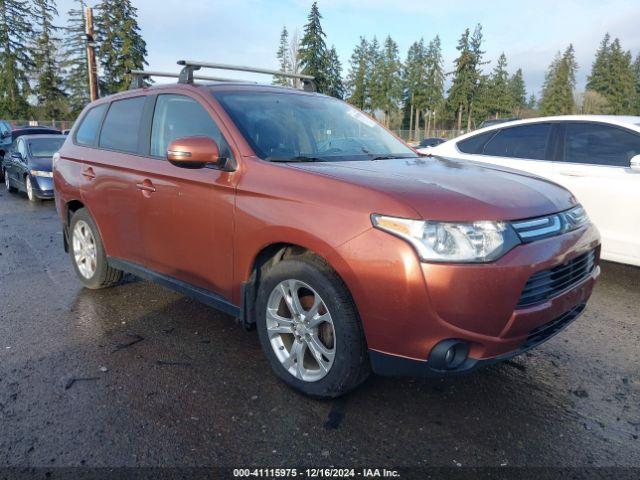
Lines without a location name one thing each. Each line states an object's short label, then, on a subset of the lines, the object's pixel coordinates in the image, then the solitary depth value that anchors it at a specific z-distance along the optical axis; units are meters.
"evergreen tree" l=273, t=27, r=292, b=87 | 72.06
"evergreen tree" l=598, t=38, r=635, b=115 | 83.34
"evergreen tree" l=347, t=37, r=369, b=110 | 76.12
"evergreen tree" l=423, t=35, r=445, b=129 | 78.81
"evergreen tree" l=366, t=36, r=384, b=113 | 75.81
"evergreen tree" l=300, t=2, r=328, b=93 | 52.66
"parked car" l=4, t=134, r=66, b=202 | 10.99
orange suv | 2.37
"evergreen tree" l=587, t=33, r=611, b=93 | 85.94
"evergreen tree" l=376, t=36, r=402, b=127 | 76.12
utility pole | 23.58
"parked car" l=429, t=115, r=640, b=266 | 4.86
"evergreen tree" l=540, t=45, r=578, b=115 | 81.31
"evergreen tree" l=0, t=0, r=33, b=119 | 56.97
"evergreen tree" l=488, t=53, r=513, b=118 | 75.25
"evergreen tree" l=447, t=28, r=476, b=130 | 69.81
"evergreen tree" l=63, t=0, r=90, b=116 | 65.56
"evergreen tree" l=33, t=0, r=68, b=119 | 61.84
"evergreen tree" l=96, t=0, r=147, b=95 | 55.62
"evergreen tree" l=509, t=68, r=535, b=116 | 105.62
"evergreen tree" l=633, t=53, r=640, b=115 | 86.64
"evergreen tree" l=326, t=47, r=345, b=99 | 62.64
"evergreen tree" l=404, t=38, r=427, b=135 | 78.81
